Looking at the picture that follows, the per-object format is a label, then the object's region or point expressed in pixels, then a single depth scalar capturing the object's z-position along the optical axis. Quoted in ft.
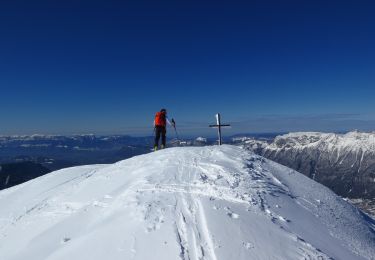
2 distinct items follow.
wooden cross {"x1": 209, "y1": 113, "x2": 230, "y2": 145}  108.58
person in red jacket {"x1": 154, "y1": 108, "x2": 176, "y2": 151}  95.30
